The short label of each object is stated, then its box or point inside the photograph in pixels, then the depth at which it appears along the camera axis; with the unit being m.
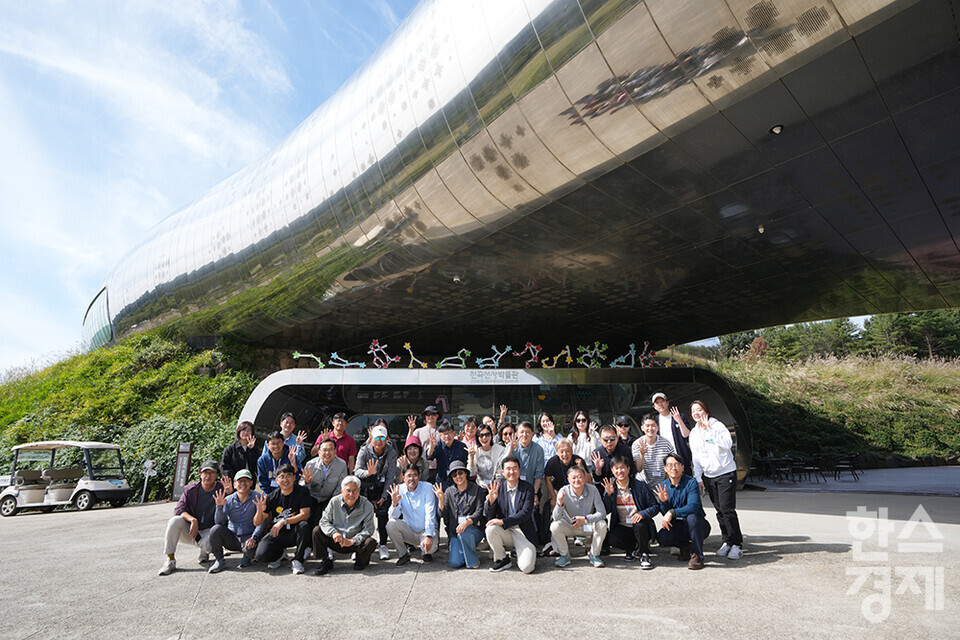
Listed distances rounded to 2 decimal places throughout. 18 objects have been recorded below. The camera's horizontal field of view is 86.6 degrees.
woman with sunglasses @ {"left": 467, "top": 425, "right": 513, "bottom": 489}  6.79
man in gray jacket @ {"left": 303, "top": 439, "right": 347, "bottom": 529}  6.29
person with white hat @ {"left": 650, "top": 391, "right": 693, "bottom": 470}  6.41
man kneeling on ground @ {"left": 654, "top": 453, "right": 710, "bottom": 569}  5.32
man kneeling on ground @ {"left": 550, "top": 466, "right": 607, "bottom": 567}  5.48
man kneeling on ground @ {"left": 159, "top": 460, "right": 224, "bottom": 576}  5.65
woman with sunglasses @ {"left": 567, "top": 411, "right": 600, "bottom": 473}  7.65
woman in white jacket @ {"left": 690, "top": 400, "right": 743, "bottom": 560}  5.54
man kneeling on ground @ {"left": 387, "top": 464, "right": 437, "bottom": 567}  5.80
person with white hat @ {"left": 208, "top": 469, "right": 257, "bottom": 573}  5.81
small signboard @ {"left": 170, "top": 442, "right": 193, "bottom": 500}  13.95
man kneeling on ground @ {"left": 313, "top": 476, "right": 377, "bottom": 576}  5.46
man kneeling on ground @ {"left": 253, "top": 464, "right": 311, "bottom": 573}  5.53
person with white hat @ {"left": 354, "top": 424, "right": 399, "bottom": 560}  6.35
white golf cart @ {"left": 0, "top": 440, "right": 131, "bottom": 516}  12.52
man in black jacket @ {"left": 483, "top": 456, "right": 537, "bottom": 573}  5.37
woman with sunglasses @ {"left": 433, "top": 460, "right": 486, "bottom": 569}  5.49
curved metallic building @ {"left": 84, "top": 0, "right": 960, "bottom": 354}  6.34
